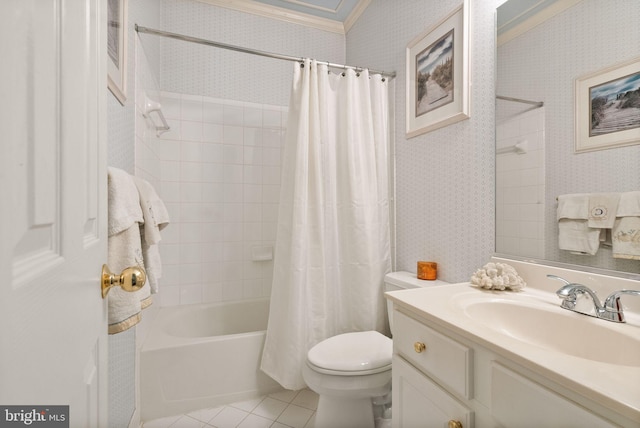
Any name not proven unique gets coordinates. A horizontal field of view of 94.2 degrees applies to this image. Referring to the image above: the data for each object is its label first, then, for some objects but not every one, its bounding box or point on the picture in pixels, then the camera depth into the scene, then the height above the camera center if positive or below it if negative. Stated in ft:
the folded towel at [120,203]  2.74 +0.09
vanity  1.76 -1.12
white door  0.86 +0.01
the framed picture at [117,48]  3.62 +2.14
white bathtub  5.09 -2.88
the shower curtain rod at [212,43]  5.13 +3.05
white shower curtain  5.38 -0.12
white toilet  4.09 -2.30
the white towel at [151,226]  3.48 -0.17
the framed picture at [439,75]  4.57 +2.34
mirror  2.97 +1.15
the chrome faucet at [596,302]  2.58 -0.83
